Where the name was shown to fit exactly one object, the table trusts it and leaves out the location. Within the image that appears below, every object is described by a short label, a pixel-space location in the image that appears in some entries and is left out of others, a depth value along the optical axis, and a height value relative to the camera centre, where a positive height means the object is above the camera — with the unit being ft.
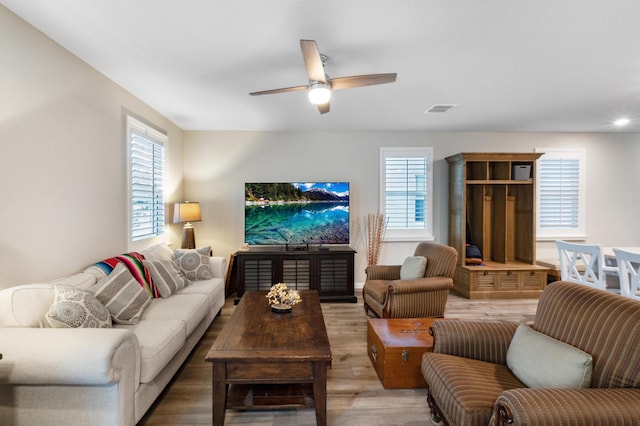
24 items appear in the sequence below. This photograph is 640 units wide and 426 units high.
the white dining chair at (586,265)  9.89 -1.89
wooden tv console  14.02 -2.87
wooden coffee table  5.91 -3.13
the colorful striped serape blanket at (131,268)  8.59 -1.73
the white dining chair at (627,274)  9.02 -1.92
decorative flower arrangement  8.49 -2.46
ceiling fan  6.93 +3.12
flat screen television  15.10 -0.28
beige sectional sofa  4.81 -2.64
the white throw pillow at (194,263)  11.52 -2.07
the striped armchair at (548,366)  3.95 -2.52
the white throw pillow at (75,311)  5.82 -2.01
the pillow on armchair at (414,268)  11.51 -2.23
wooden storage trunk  7.41 -3.62
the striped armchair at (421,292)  10.43 -2.90
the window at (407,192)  16.37 +0.89
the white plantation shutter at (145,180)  11.16 +1.11
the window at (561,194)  16.56 +0.83
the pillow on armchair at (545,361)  4.57 -2.47
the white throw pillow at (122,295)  7.20 -2.13
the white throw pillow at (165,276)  9.50 -2.18
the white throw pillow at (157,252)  10.71 -1.64
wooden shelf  14.69 -0.64
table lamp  13.79 -0.45
